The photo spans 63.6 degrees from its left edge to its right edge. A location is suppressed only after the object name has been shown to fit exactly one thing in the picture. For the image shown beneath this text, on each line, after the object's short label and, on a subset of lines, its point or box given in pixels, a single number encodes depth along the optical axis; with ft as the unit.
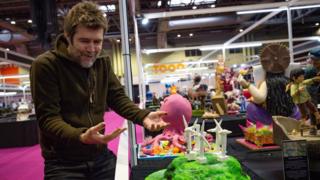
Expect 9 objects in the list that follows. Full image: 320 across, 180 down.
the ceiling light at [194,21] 23.37
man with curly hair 3.25
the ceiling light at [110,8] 22.27
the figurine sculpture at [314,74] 4.14
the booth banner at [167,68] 30.92
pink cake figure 6.05
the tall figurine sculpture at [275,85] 6.14
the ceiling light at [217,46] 17.22
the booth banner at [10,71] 40.55
